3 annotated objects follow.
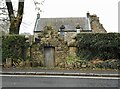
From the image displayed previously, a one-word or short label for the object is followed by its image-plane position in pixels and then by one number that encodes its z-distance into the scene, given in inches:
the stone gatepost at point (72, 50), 326.2
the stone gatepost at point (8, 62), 313.8
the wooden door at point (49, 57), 328.1
